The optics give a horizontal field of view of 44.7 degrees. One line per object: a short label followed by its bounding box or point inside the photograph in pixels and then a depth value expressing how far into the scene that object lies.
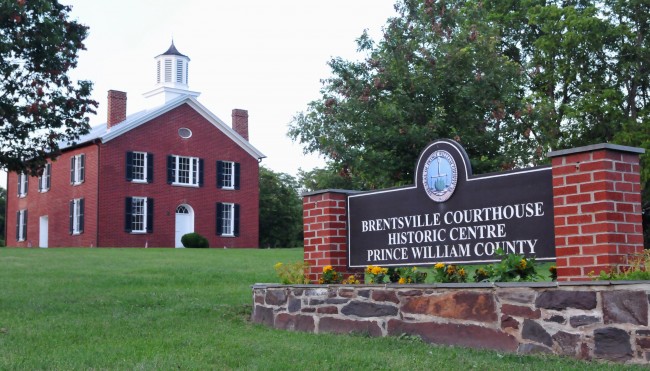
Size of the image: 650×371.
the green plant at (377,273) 8.81
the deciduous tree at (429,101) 16.94
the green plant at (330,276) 9.43
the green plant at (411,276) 8.57
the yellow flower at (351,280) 9.28
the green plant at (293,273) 9.88
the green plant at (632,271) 6.24
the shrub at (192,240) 34.53
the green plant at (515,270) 7.37
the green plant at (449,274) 8.16
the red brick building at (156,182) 33.97
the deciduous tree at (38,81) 11.98
